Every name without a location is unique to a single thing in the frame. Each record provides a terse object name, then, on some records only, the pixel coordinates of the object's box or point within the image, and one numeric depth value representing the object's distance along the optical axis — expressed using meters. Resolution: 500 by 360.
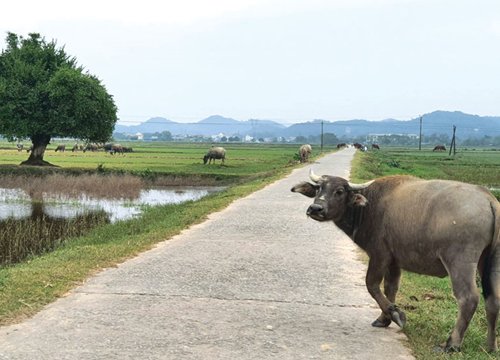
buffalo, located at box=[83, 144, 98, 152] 68.44
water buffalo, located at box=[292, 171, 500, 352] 4.66
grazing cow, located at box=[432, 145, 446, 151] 95.43
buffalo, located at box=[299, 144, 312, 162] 41.16
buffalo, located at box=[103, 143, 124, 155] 58.51
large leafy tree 32.91
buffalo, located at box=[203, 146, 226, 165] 41.12
